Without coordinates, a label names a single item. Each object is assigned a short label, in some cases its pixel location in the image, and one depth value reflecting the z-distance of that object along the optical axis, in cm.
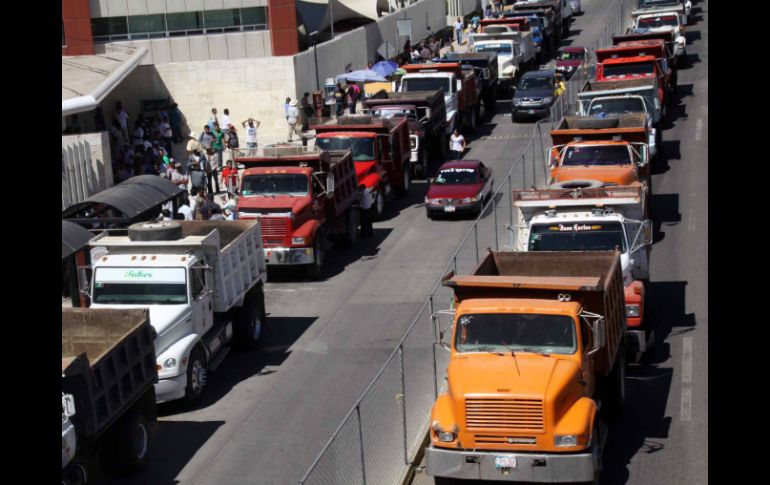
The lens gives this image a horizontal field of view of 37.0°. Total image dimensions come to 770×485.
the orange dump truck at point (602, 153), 2566
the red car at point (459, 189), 3103
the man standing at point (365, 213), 3008
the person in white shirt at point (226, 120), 4123
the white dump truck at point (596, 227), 1962
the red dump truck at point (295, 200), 2567
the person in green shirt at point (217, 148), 3693
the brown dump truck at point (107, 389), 1395
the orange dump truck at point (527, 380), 1318
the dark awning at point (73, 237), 2229
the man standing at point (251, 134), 3975
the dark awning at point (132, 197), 2612
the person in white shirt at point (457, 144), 3884
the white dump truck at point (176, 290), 1816
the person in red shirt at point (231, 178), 2772
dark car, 4431
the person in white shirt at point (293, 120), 4300
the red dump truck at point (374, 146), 3183
